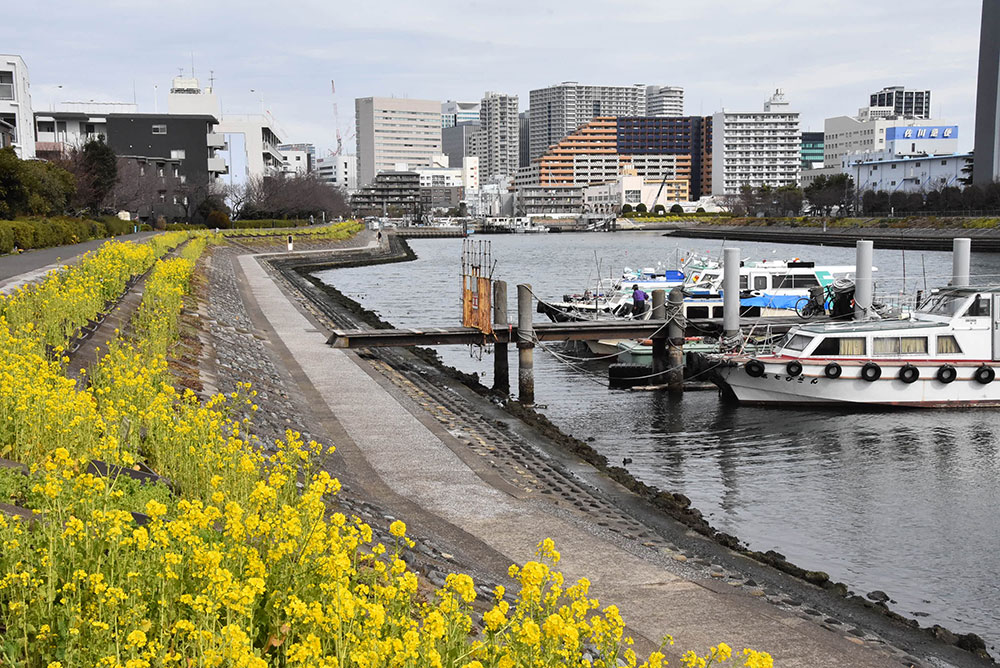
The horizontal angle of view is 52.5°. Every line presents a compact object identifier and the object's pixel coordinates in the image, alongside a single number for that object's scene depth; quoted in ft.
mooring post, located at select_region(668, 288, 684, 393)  93.50
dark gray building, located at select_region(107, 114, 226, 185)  320.70
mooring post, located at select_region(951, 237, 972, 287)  97.28
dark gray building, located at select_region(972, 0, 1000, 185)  404.57
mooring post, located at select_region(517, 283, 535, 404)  86.53
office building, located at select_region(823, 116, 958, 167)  636.07
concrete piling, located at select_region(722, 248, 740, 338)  94.89
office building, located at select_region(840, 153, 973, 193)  490.49
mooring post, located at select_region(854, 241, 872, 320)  96.37
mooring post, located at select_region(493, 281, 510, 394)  89.45
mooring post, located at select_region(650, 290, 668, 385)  96.38
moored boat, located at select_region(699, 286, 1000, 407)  86.17
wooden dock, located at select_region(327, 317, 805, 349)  89.92
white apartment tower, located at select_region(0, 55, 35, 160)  215.92
